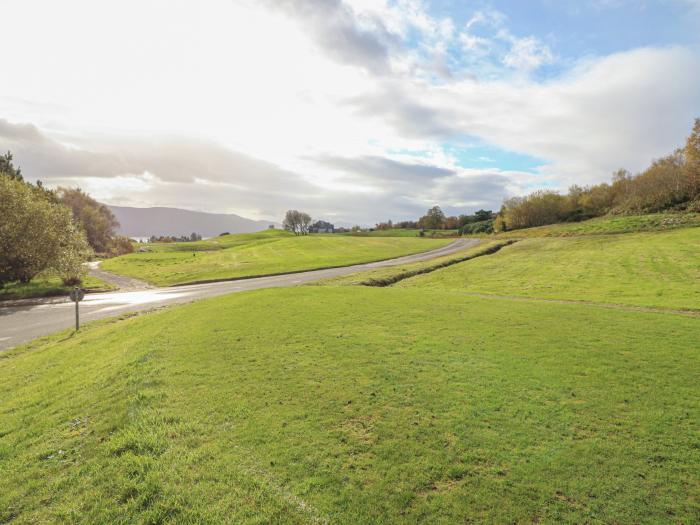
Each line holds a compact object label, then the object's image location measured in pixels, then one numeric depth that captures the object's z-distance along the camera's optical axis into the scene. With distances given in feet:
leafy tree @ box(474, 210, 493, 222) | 510.99
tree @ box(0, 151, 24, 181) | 161.17
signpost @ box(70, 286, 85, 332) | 58.95
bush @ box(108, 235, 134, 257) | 281.74
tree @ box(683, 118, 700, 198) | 200.95
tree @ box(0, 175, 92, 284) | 99.60
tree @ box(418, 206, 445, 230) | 547.70
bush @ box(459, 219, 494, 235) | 411.66
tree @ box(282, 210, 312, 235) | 575.38
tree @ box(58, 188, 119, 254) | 265.75
